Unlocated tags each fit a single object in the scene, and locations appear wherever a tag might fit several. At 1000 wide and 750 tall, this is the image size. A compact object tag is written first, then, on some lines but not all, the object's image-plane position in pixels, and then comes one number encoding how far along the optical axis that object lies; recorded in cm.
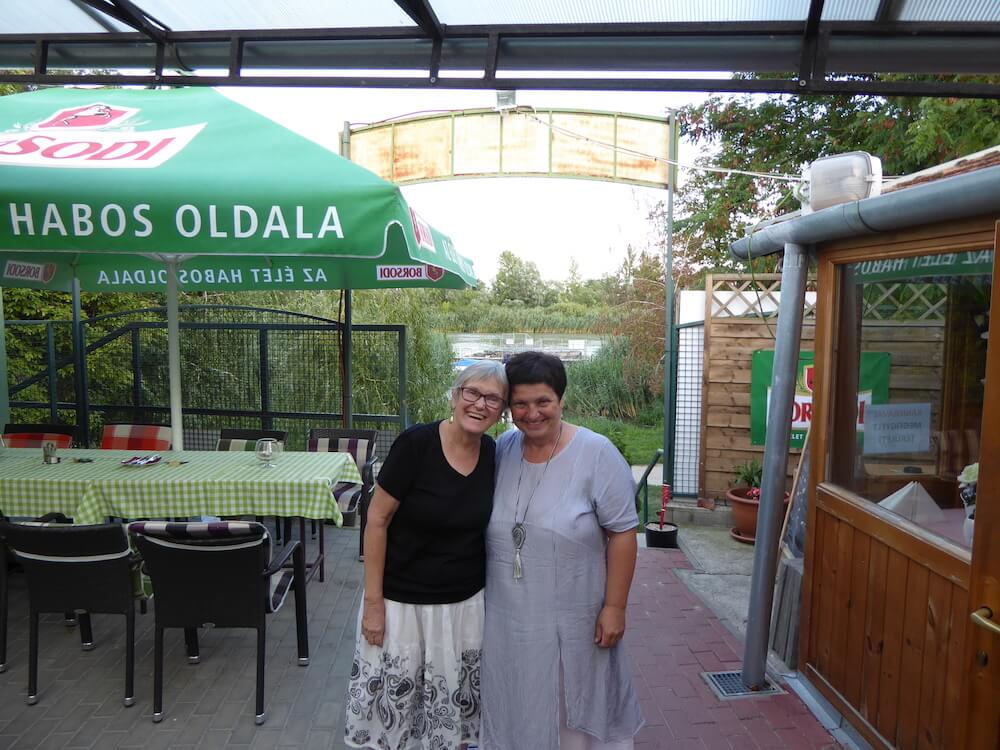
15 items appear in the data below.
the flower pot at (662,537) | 567
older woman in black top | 214
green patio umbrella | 298
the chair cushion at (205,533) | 280
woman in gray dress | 207
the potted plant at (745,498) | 593
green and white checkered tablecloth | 373
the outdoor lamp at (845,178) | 273
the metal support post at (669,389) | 651
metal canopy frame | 275
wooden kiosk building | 208
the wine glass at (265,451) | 419
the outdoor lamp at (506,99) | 327
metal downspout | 312
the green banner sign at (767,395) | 588
